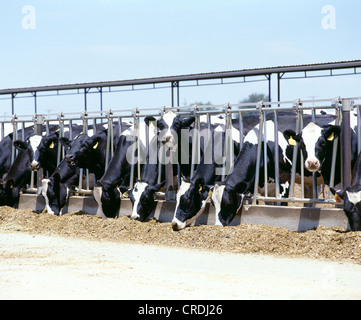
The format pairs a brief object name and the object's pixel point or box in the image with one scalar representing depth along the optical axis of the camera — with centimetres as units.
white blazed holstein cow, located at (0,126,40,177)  1770
